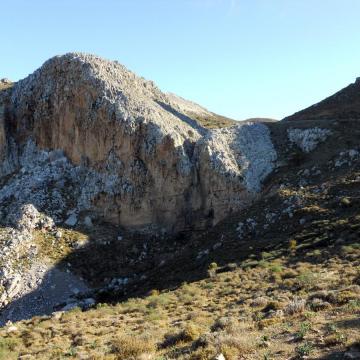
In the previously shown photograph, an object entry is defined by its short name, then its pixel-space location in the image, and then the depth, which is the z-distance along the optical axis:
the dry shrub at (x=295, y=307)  13.37
